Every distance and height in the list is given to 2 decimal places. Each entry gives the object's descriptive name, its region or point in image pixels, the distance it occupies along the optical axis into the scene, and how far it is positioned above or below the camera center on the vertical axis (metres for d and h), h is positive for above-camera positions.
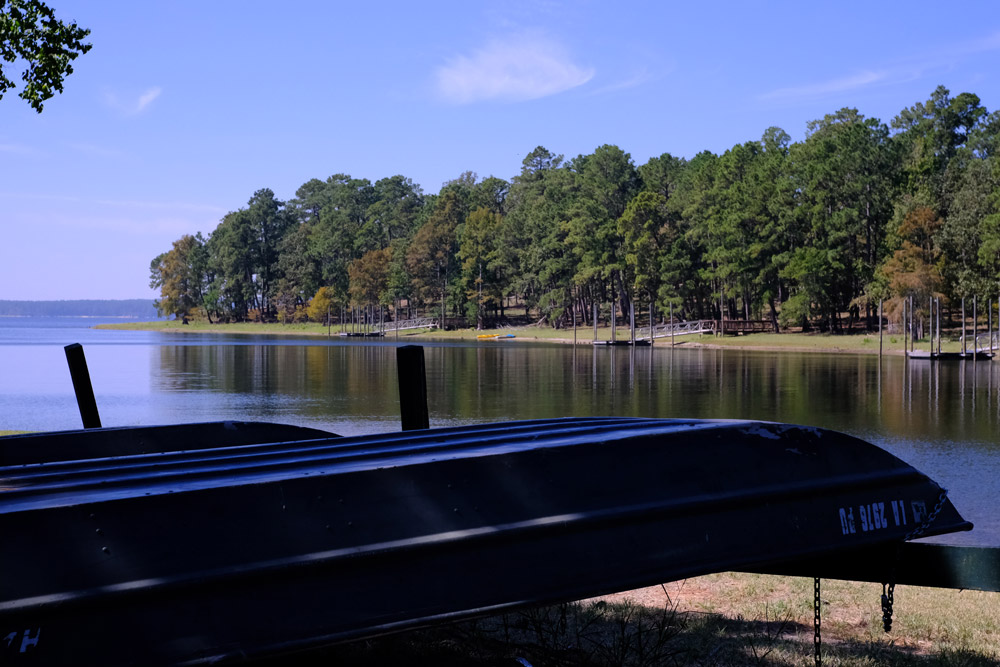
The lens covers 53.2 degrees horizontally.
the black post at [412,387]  6.35 -0.61
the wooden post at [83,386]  7.77 -0.70
